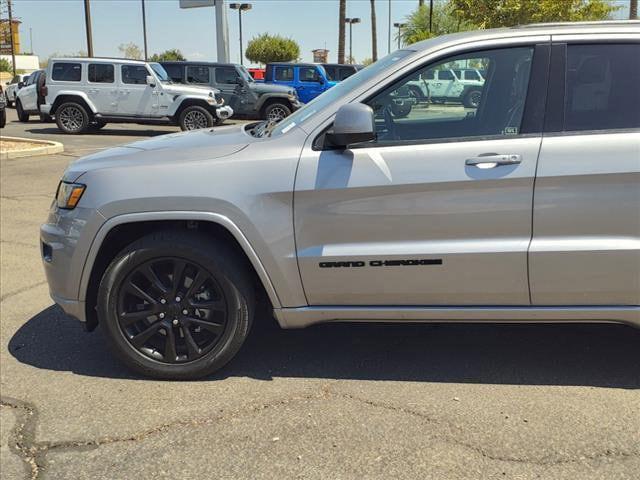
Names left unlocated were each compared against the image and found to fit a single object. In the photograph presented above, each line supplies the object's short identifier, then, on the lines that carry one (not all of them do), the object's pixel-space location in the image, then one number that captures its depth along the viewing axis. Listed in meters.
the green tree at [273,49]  65.50
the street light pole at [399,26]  53.29
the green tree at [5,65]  77.81
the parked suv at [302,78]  22.92
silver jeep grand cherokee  3.19
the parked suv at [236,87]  19.61
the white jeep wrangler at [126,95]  17.05
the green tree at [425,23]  46.78
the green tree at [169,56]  62.52
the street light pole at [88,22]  34.91
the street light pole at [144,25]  55.22
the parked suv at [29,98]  20.67
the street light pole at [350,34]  69.19
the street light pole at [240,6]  56.97
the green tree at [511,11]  26.00
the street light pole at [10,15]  59.73
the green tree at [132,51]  88.81
